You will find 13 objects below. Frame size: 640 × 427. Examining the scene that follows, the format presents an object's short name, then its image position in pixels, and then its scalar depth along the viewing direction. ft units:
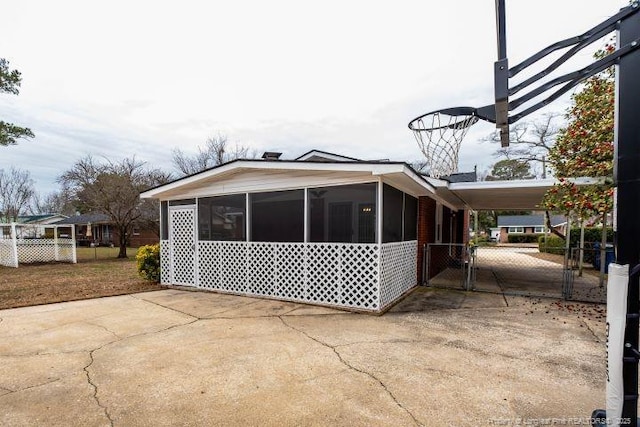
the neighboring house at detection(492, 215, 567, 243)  147.02
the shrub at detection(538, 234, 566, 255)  72.89
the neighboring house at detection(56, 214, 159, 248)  98.72
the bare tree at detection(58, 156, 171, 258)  58.03
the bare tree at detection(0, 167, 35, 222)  102.73
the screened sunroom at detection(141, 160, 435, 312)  19.80
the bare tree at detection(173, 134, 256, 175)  84.12
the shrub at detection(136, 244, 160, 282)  31.30
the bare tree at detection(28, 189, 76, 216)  133.69
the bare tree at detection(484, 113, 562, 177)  71.51
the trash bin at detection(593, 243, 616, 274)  40.47
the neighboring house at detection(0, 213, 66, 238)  99.61
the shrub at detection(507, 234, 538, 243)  120.88
